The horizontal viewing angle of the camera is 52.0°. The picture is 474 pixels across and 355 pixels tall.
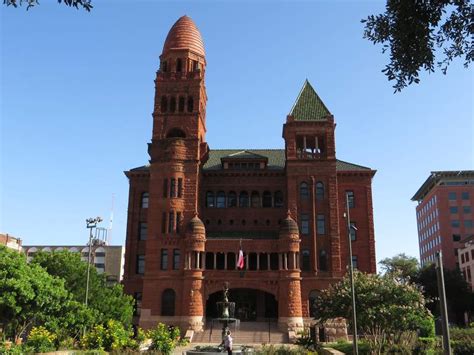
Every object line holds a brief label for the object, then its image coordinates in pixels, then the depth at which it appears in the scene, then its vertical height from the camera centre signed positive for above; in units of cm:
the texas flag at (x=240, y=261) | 5031 +473
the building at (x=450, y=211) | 10062 +2039
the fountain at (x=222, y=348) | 2661 -226
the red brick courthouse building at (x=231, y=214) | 5253 +1084
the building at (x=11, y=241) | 9221 +1242
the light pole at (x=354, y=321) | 2381 -62
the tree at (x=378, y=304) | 3497 +39
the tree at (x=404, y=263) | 8909 +875
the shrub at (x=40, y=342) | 2511 -179
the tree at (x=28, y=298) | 2728 +47
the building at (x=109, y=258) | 12456 +1246
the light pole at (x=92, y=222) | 3984 +673
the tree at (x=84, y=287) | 4528 +191
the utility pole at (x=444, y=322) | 1338 -32
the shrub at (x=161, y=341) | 2550 -173
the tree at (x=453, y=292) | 7481 +273
